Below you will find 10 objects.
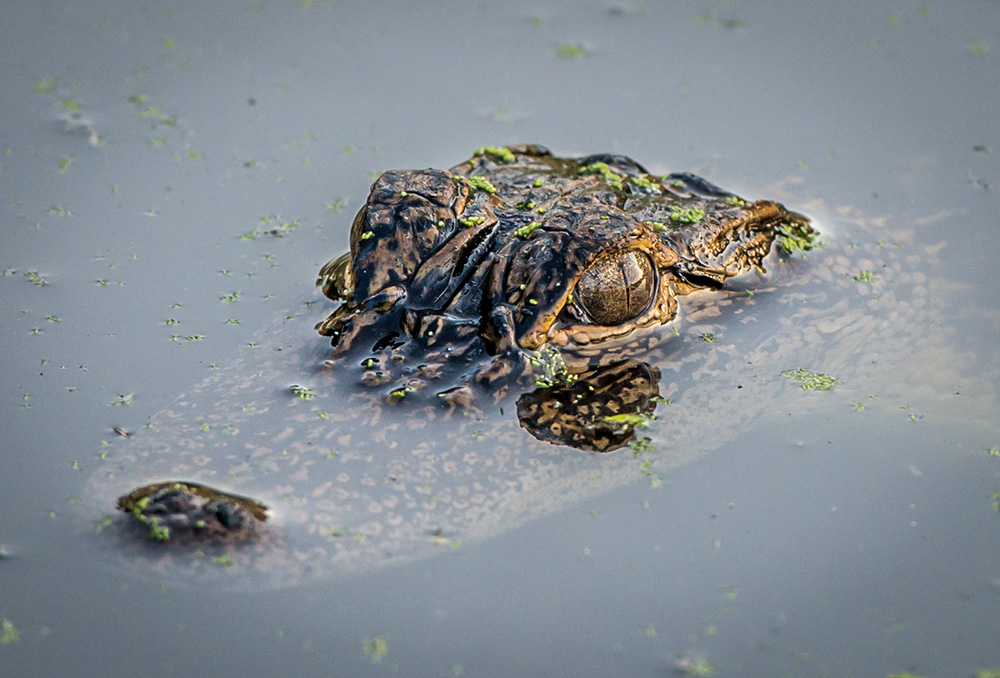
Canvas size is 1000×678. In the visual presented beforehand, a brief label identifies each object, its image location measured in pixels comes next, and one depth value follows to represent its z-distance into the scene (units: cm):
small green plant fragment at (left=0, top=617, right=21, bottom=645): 647
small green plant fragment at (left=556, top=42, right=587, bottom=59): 1445
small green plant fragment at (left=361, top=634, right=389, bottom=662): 661
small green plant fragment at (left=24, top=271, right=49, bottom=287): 1019
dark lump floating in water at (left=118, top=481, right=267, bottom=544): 669
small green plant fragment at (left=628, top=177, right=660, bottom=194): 942
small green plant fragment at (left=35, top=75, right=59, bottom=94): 1347
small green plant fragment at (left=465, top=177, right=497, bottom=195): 873
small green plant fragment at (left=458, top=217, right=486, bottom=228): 828
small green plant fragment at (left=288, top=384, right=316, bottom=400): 793
